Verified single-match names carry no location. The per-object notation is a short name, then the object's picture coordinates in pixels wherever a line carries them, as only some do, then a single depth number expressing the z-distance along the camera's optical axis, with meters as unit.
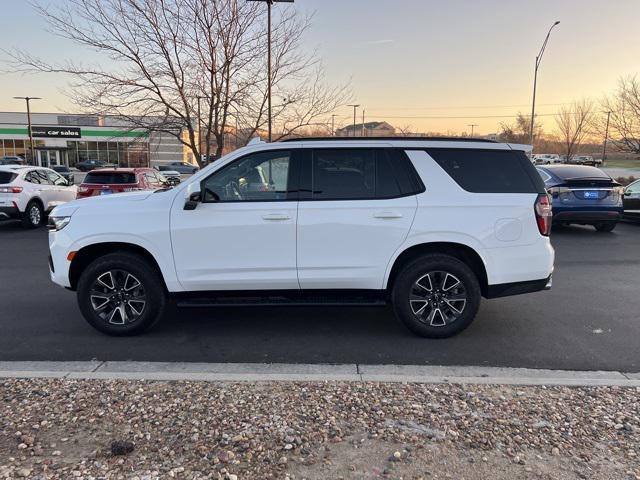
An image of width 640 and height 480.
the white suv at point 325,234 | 4.59
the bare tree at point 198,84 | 13.30
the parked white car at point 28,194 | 12.09
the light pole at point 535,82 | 25.63
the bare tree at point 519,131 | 60.24
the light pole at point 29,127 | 51.67
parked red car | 12.38
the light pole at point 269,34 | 13.87
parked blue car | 11.22
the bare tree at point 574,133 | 46.72
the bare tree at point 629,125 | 27.83
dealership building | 58.31
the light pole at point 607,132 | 32.19
